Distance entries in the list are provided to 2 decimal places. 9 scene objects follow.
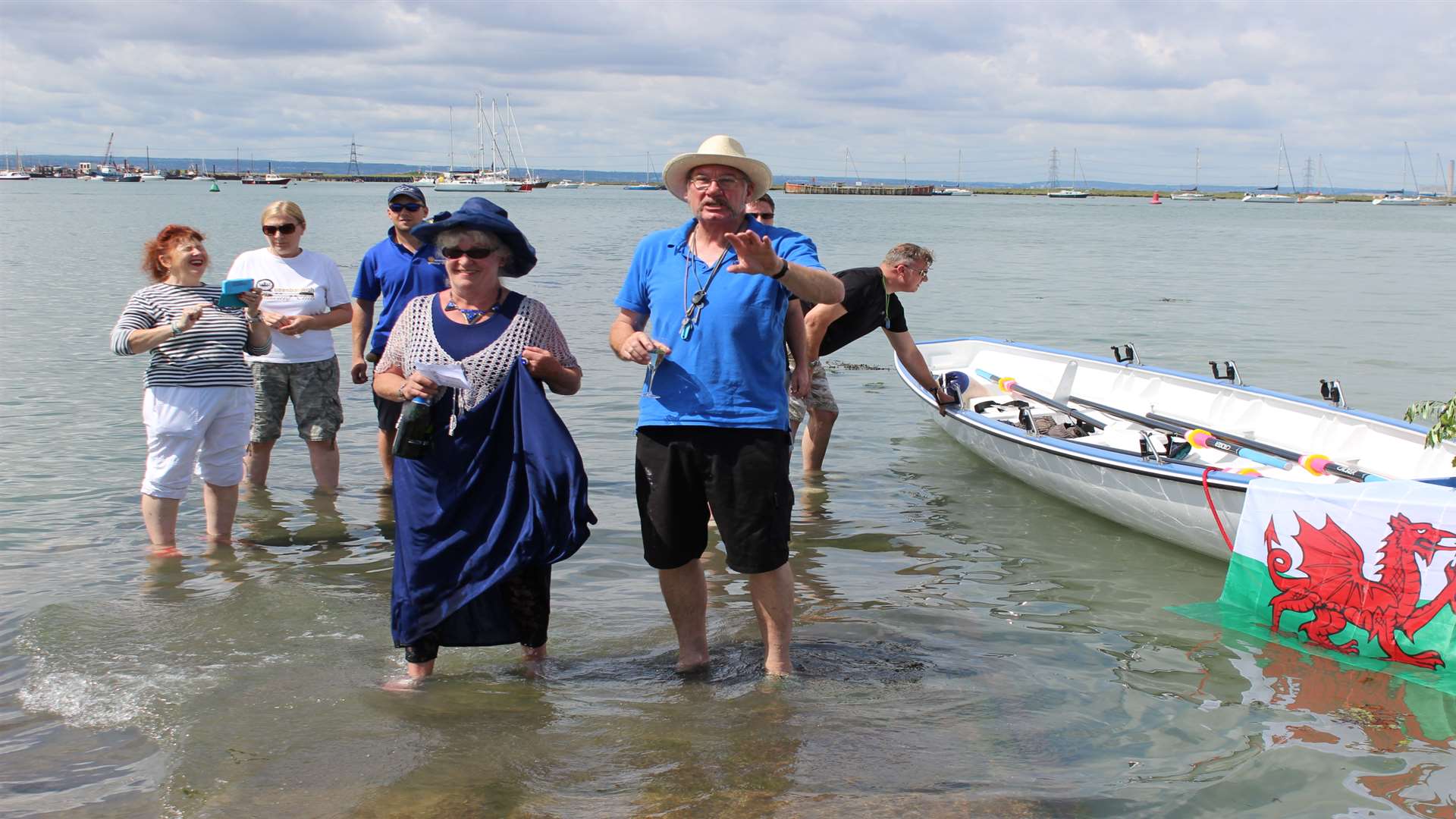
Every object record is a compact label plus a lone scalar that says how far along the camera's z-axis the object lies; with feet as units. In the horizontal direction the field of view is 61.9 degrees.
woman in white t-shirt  24.29
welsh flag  17.87
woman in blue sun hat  15.21
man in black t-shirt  24.54
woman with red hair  21.16
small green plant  19.93
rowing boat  24.57
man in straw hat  15.02
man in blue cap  23.53
